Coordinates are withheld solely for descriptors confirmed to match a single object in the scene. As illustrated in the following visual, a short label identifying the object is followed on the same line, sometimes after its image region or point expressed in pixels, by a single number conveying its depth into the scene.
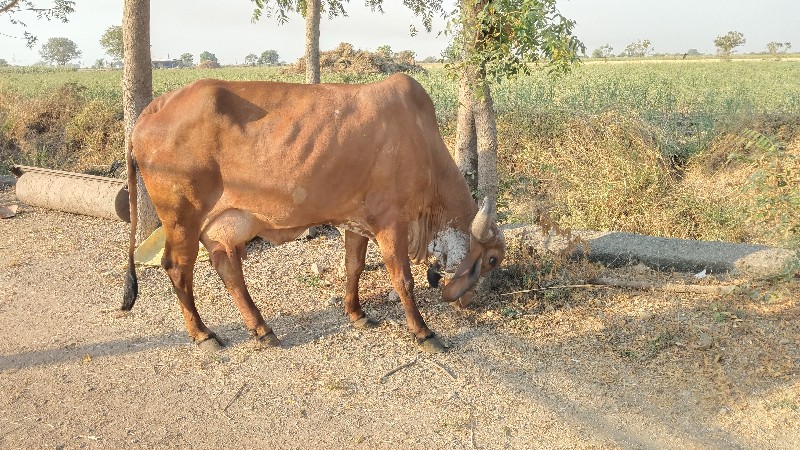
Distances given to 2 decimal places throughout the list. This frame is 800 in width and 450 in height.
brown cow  5.05
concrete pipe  9.04
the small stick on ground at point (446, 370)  4.80
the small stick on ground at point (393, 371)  4.80
